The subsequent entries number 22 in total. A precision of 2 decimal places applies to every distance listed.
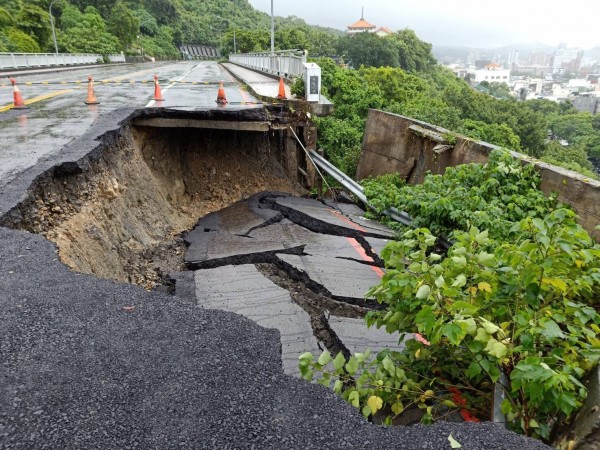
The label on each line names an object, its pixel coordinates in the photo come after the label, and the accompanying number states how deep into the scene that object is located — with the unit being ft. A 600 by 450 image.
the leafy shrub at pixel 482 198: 20.22
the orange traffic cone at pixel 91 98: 35.20
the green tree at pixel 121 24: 192.95
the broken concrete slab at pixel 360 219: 25.71
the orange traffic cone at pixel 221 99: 33.91
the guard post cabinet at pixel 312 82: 35.76
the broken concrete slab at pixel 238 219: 24.96
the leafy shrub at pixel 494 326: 7.14
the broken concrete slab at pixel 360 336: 13.96
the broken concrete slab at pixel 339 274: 17.46
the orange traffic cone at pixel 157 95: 34.96
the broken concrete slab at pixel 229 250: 20.01
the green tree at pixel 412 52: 252.42
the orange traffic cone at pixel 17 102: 33.68
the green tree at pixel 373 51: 236.02
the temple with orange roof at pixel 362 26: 501.97
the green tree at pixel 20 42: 105.40
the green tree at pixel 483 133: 39.33
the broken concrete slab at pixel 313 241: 21.50
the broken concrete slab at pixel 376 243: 22.28
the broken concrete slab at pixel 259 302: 13.96
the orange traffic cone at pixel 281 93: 35.94
